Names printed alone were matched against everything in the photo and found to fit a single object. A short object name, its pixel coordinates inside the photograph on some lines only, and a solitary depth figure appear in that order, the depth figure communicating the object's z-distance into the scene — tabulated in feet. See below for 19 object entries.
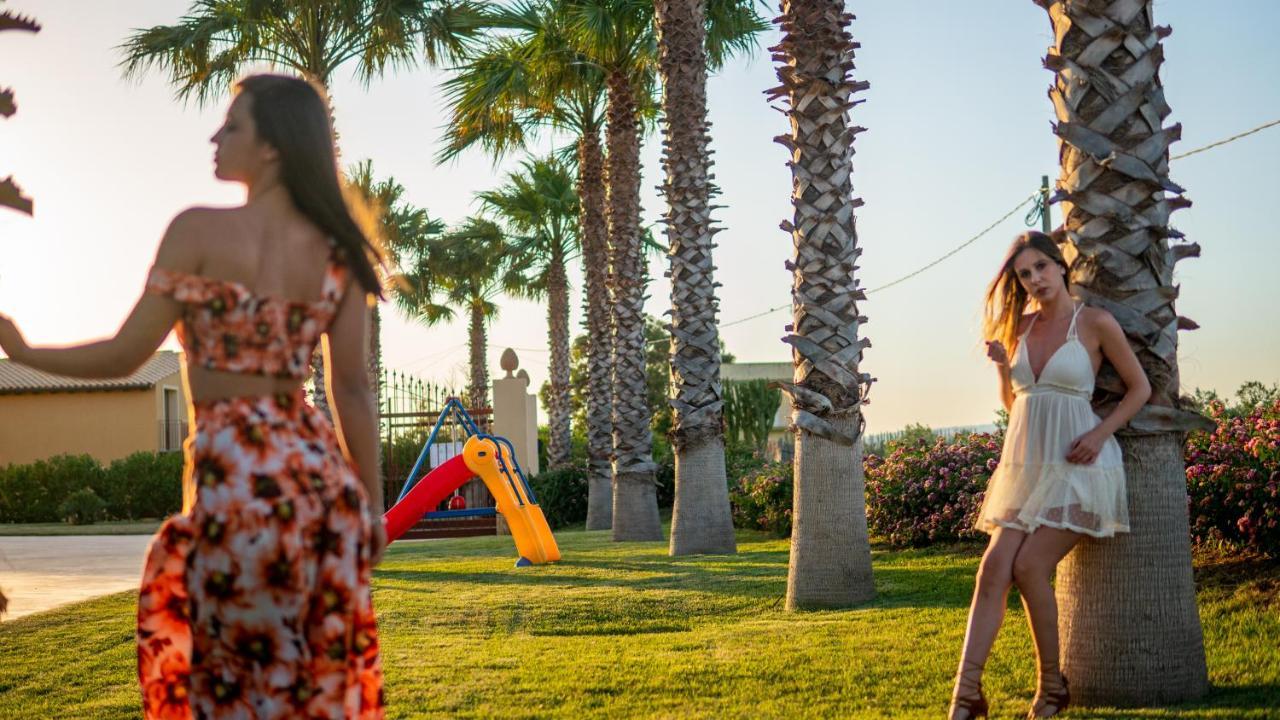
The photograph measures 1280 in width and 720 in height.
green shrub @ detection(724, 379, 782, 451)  129.70
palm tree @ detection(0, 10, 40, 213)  10.91
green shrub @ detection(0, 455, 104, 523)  102.94
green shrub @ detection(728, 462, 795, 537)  56.90
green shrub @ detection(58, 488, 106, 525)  96.73
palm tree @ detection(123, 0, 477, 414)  52.39
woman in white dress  15.53
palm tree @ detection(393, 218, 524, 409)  107.04
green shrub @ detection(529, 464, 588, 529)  80.59
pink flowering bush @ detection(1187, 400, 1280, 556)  26.55
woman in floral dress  8.89
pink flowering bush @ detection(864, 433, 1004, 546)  40.45
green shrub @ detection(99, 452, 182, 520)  102.27
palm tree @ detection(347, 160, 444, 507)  89.15
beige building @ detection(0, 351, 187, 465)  124.06
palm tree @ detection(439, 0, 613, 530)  63.77
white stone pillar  86.69
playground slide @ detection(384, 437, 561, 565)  49.19
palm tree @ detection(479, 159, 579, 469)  91.76
